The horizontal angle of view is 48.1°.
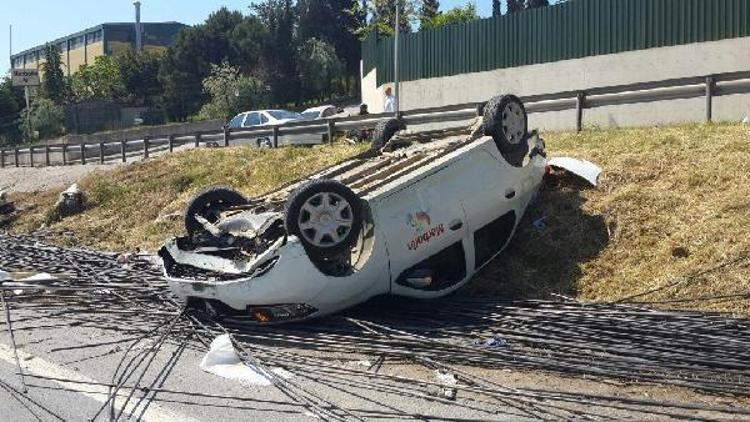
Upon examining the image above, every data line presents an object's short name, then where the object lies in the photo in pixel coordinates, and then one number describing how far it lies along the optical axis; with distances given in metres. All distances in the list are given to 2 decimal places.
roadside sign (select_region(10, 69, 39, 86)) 41.50
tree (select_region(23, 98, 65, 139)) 59.03
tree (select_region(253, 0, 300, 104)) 63.59
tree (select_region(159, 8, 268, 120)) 65.38
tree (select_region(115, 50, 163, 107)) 68.50
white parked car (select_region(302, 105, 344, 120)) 26.67
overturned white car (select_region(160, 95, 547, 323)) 6.85
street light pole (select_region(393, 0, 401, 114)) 25.20
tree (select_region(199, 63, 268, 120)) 56.62
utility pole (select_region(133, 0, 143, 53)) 81.19
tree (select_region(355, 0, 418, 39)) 45.19
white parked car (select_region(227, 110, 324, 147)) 25.91
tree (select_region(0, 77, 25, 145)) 65.62
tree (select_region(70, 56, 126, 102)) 69.00
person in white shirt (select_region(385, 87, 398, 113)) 22.52
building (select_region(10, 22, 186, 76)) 92.81
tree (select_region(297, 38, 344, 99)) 64.19
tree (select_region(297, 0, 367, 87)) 72.81
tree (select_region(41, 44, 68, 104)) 68.00
